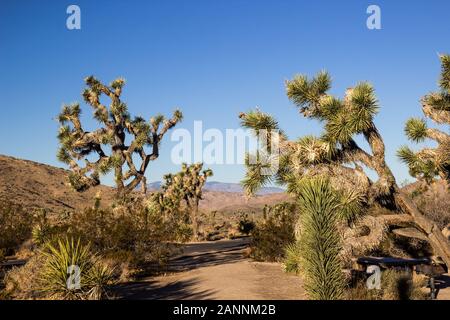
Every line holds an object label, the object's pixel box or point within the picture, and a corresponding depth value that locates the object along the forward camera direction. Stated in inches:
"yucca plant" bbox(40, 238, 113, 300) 346.3
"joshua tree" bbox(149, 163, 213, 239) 1371.8
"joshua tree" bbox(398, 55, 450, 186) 474.9
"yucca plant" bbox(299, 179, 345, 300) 286.7
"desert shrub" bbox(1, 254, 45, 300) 371.6
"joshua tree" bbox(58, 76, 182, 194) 778.8
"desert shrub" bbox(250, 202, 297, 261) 654.5
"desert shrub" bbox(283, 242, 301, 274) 495.5
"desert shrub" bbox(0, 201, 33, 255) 774.5
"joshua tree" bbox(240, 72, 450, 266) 431.5
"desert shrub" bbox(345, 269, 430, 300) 355.3
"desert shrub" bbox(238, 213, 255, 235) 1491.3
